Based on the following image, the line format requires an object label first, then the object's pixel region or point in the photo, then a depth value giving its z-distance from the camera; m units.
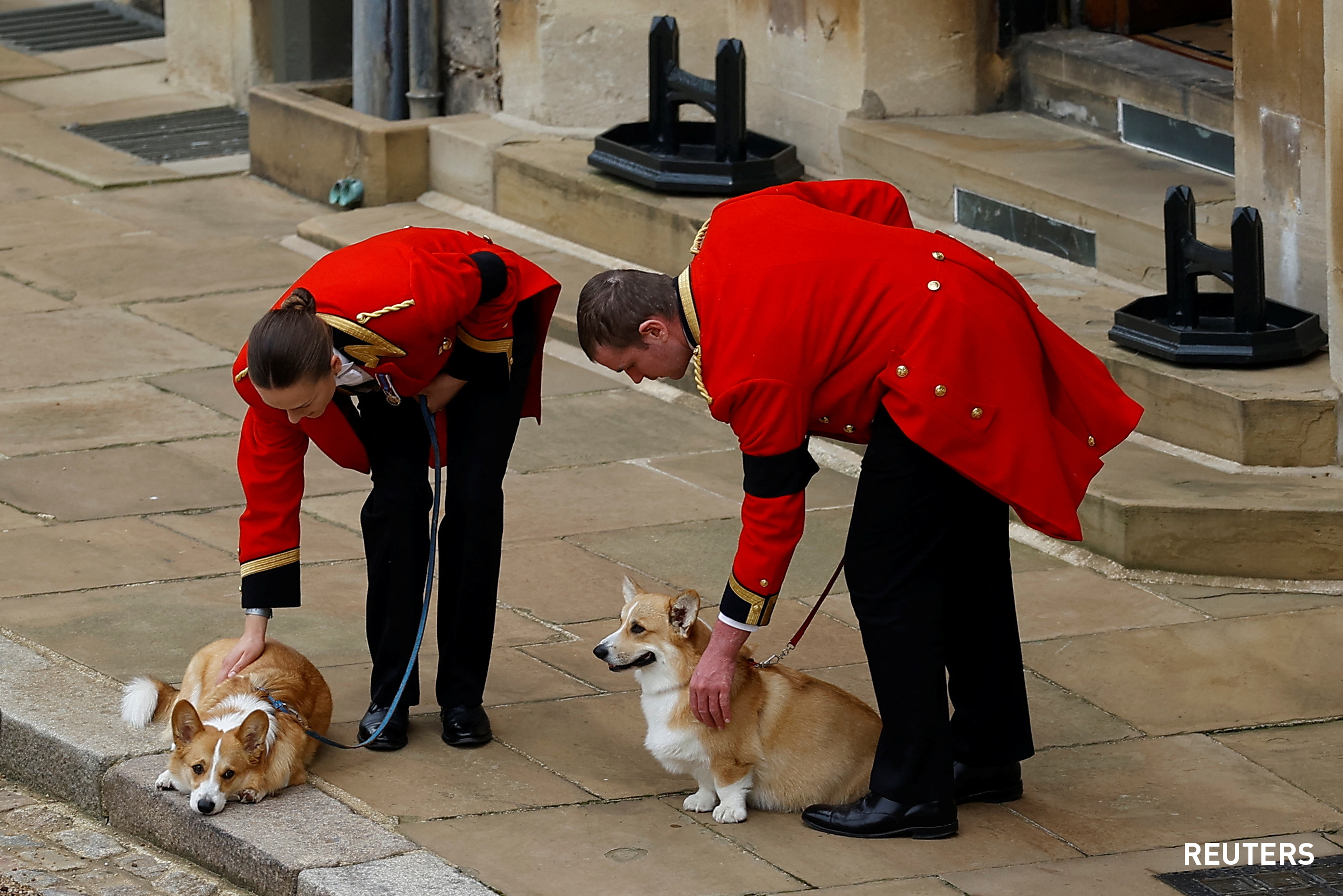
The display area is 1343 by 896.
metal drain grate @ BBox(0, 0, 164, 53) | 29.75
